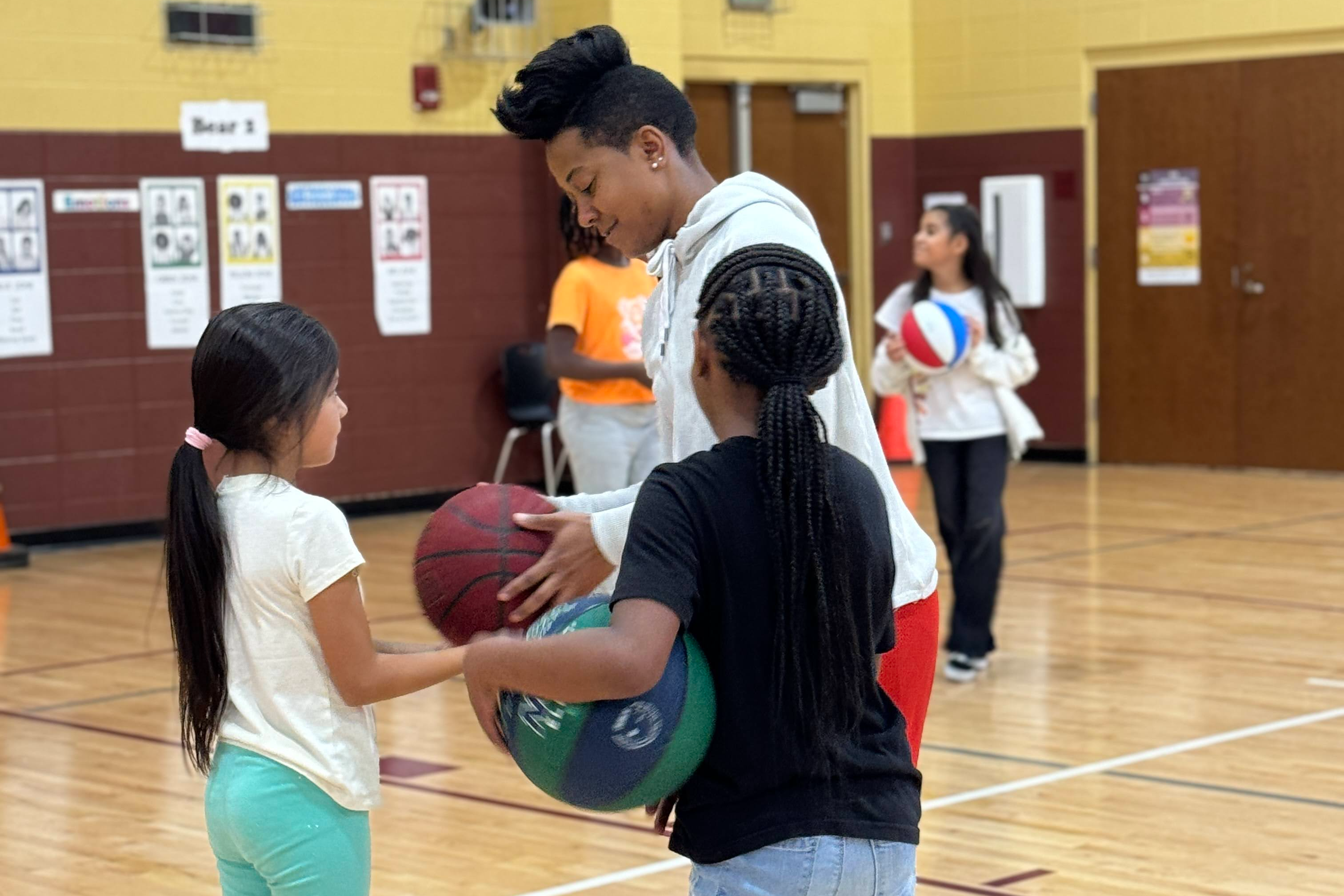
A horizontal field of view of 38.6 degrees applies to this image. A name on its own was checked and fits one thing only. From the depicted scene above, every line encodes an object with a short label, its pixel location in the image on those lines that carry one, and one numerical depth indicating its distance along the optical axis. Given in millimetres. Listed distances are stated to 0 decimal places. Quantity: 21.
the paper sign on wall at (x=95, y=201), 8469
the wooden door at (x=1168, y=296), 10445
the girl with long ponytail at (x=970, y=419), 5586
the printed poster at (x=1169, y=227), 10578
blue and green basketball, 1769
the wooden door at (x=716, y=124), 10719
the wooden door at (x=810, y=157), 10953
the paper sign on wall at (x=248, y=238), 8984
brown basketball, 2156
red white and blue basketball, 5539
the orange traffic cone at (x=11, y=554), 8055
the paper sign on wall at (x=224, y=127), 8812
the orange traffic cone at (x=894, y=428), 9906
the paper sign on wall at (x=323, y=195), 9203
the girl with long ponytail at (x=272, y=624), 2215
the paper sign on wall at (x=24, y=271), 8312
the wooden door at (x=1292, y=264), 10039
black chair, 9781
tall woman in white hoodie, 2125
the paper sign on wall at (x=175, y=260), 8758
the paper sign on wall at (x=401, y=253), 9508
